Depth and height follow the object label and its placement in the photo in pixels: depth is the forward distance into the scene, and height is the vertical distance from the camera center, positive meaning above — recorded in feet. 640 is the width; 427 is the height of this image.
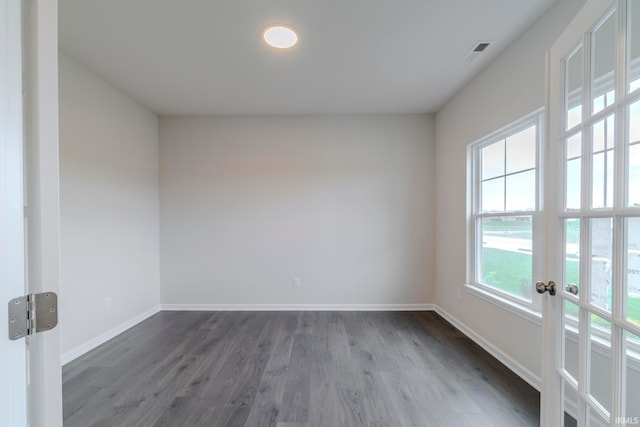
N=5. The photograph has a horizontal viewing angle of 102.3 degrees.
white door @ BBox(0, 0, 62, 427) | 1.75 +0.11
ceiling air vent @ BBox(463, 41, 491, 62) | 6.88 +4.38
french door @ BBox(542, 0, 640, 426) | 2.81 -0.15
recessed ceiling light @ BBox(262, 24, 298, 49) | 6.34 +4.43
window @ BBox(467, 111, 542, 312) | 6.68 -0.16
